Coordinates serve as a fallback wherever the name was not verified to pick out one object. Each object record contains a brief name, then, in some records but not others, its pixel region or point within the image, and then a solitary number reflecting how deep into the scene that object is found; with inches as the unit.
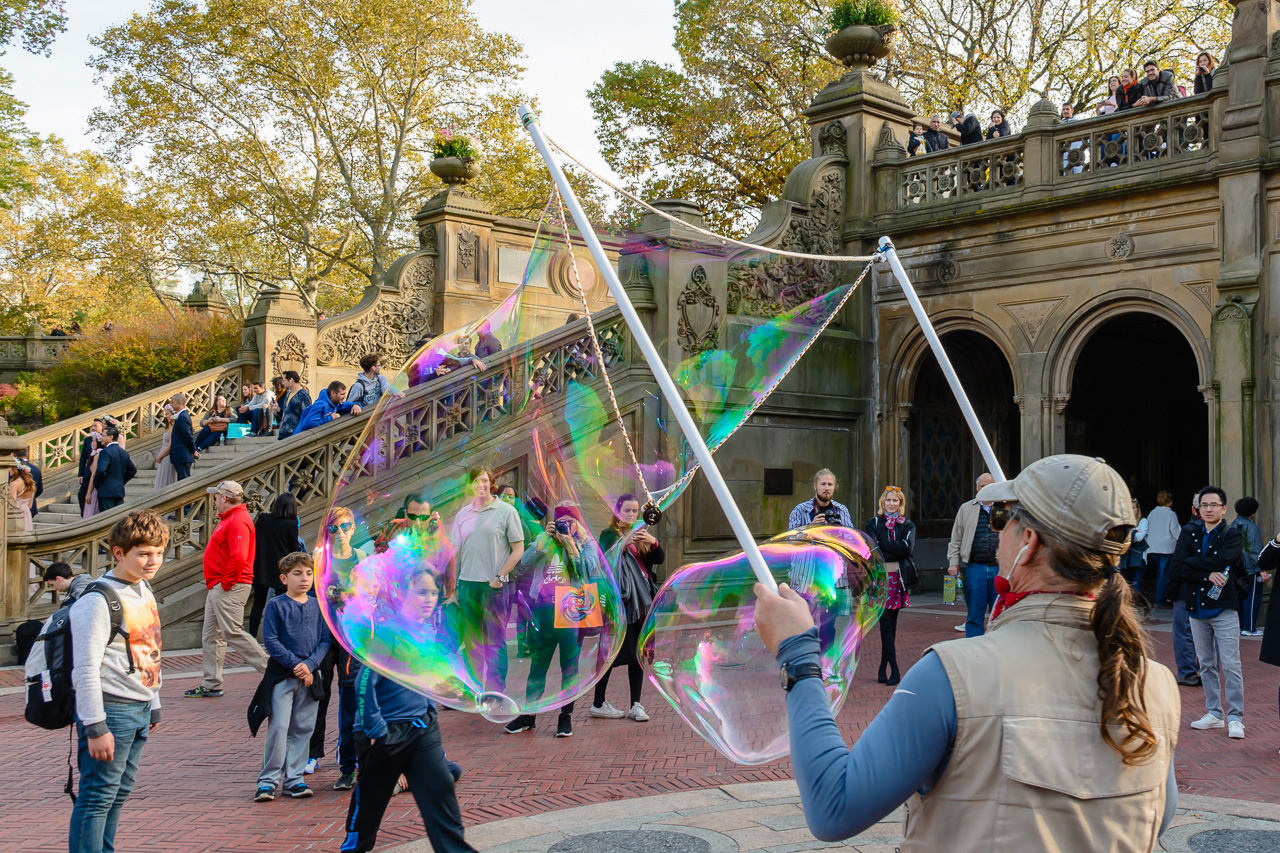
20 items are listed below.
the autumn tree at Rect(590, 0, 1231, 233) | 1178.0
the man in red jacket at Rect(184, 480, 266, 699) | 399.5
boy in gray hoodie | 185.6
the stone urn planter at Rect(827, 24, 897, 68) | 708.7
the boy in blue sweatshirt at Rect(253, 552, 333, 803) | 267.9
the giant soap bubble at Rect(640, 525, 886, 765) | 153.3
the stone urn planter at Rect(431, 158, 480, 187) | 869.2
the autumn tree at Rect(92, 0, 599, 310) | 1342.3
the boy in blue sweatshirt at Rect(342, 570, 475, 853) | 188.5
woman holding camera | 194.7
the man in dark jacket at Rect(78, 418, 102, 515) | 698.2
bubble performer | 73.0
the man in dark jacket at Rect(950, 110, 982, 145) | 729.0
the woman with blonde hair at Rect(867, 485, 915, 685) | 411.5
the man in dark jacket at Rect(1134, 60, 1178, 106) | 623.8
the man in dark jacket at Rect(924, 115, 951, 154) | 718.5
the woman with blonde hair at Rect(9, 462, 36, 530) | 561.7
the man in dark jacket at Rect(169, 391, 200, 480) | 678.5
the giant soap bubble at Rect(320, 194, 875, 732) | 190.5
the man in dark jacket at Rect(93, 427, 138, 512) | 654.5
